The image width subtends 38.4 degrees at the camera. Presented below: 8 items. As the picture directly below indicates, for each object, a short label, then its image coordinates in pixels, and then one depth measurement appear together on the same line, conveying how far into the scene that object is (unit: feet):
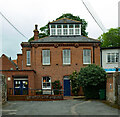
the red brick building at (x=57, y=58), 72.81
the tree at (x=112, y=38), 125.68
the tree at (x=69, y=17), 109.53
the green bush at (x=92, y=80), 57.60
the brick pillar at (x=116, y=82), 45.05
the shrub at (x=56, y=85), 71.07
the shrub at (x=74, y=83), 70.26
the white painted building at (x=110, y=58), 74.16
